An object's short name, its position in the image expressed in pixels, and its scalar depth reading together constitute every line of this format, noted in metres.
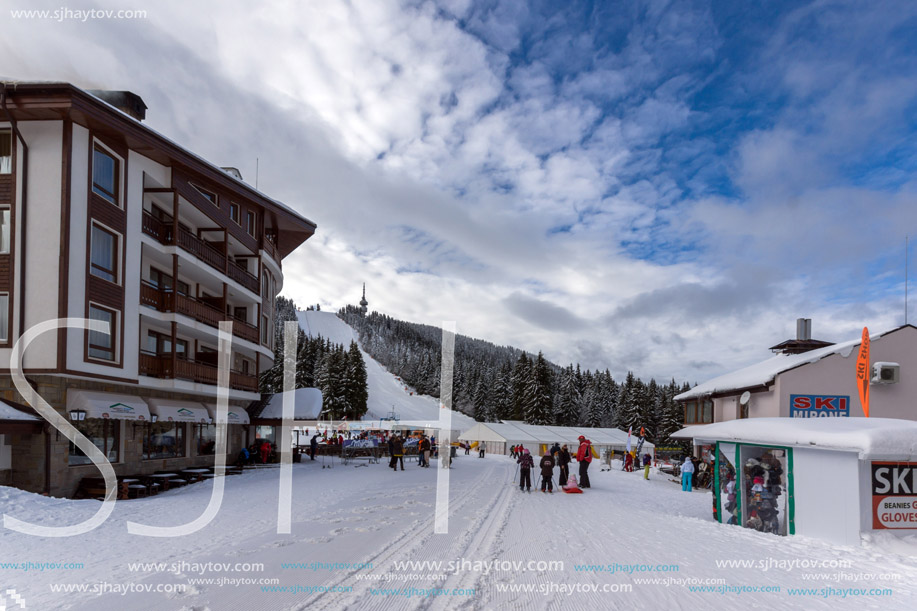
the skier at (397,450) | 29.07
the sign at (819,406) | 26.36
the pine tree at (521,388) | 83.42
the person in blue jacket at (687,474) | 25.89
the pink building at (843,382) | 26.34
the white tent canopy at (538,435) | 58.06
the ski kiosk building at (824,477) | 11.18
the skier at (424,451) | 30.69
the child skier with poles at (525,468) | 20.77
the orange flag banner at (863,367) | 21.84
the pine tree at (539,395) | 81.38
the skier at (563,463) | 21.78
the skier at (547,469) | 20.52
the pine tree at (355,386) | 83.44
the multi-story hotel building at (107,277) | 16.91
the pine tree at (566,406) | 93.44
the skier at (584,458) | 22.53
